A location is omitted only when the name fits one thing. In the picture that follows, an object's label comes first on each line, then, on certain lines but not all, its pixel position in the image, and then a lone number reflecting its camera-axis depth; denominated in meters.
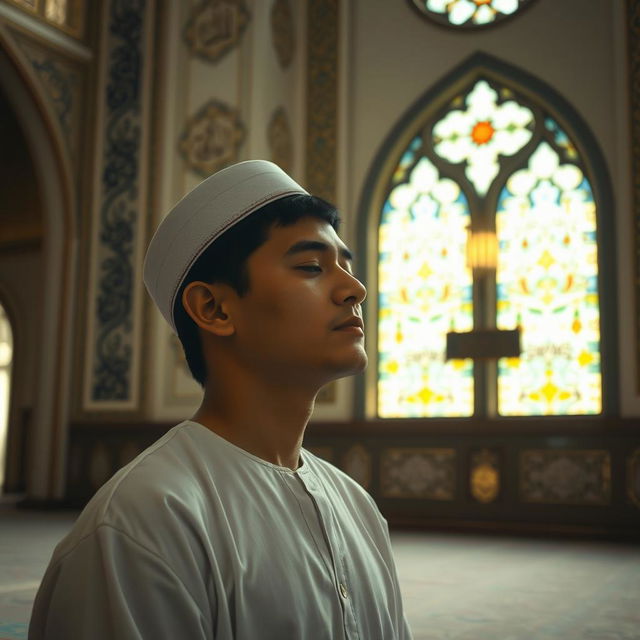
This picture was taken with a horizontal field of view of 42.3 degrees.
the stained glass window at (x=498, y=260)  6.28
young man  0.80
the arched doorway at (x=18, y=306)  11.33
